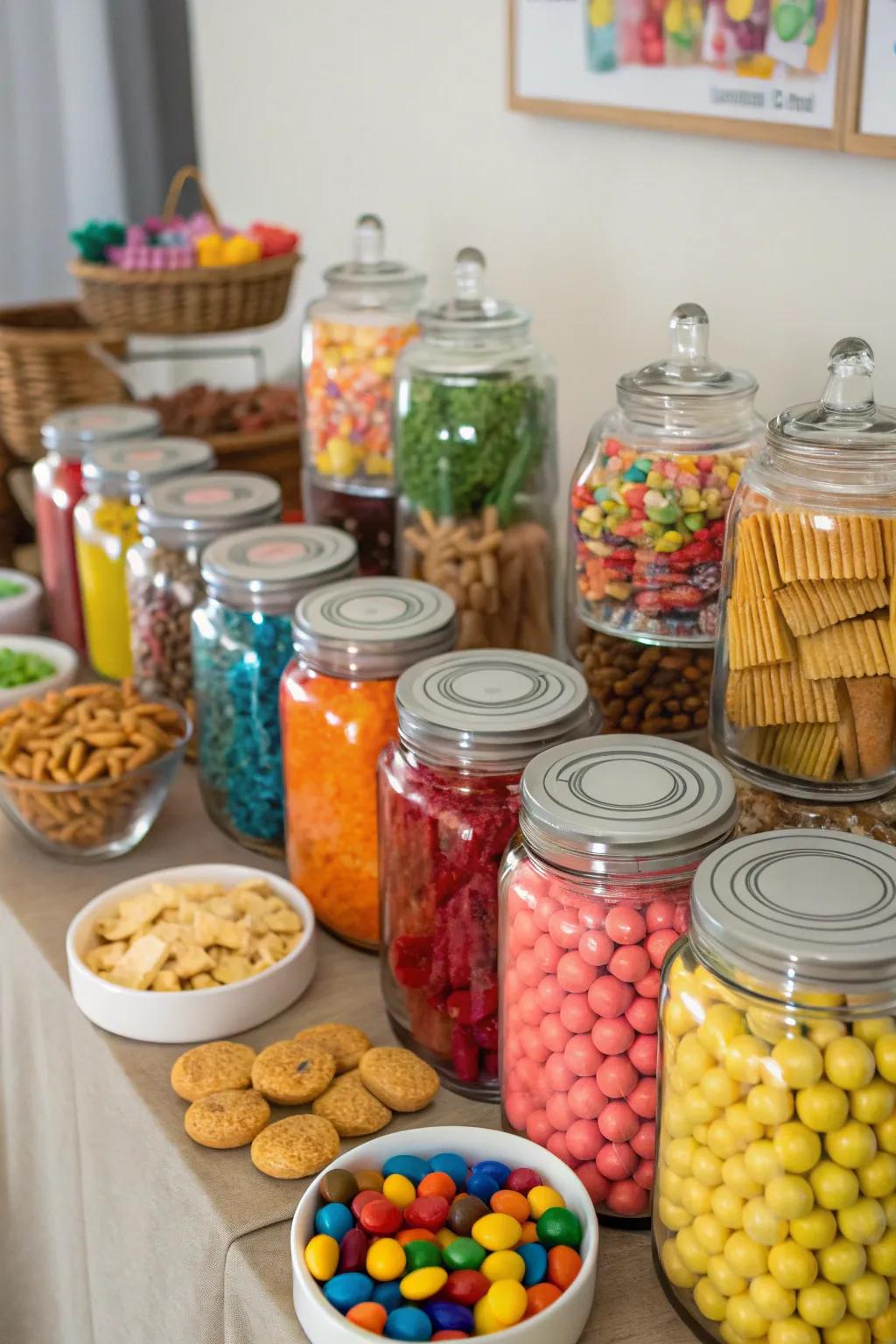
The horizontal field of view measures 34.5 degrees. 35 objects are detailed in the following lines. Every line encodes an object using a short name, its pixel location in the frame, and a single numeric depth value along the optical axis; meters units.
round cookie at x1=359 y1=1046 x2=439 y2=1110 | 0.94
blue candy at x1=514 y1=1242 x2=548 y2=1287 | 0.77
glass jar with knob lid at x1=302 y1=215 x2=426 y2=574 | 1.43
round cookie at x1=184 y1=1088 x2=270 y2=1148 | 0.91
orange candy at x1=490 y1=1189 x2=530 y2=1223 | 0.80
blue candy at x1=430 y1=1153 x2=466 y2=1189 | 0.83
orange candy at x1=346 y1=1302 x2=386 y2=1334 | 0.73
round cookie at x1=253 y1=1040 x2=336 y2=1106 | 0.94
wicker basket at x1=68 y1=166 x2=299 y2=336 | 1.71
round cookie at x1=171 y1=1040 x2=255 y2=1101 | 0.96
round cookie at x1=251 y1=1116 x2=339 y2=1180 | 0.88
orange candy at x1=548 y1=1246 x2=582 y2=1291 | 0.77
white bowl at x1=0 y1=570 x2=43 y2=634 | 1.73
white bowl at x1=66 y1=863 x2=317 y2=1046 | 1.02
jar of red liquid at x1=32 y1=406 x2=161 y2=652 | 1.70
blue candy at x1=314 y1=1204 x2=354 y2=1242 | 0.79
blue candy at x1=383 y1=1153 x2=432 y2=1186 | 0.83
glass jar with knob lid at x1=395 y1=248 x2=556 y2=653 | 1.28
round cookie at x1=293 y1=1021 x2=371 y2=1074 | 0.99
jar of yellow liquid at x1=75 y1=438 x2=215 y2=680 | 1.56
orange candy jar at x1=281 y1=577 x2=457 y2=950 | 1.08
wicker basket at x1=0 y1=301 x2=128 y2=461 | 1.94
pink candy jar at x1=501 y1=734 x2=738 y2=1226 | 0.80
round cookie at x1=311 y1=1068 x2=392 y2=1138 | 0.92
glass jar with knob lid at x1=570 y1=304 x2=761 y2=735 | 1.04
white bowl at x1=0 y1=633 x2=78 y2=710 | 1.50
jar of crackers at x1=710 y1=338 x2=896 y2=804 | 0.88
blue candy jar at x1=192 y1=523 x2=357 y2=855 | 1.22
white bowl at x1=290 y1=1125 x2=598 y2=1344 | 0.73
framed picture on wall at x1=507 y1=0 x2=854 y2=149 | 1.10
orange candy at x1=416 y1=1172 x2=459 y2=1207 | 0.82
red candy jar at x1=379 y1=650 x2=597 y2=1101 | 0.93
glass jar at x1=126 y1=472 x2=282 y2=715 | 1.39
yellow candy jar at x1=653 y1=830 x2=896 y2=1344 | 0.68
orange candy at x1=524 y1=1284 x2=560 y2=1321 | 0.75
